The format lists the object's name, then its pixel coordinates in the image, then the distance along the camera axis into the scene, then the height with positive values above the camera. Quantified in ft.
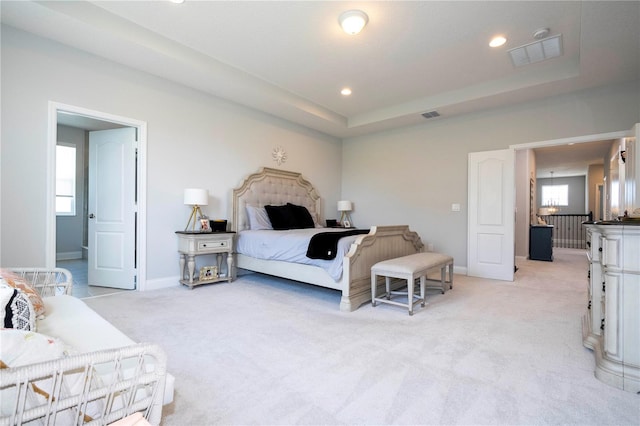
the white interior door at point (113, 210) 13.24 +0.03
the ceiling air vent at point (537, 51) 10.95 +5.97
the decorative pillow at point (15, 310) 3.85 -1.27
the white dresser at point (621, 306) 5.82 -1.69
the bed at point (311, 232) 10.90 -1.22
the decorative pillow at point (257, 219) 15.83 -0.33
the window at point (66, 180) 20.81 +2.03
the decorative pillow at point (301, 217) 17.04 -0.23
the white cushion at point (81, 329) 4.46 -1.88
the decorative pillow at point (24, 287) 4.82 -1.24
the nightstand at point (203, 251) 13.15 -1.67
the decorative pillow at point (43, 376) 2.72 -1.54
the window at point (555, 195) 40.01 +2.62
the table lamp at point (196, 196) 13.39 +0.66
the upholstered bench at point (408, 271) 10.20 -1.91
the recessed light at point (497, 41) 10.77 +5.99
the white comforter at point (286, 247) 11.05 -1.40
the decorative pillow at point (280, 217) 16.22 -0.23
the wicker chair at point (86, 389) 2.58 -1.71
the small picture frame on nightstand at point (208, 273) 14.02 -2.73
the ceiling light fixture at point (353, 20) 9.39 +5.79
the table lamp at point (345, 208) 20.90 +0.35
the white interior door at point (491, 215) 15.47 -0.02
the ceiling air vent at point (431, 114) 16.65 +5.35
